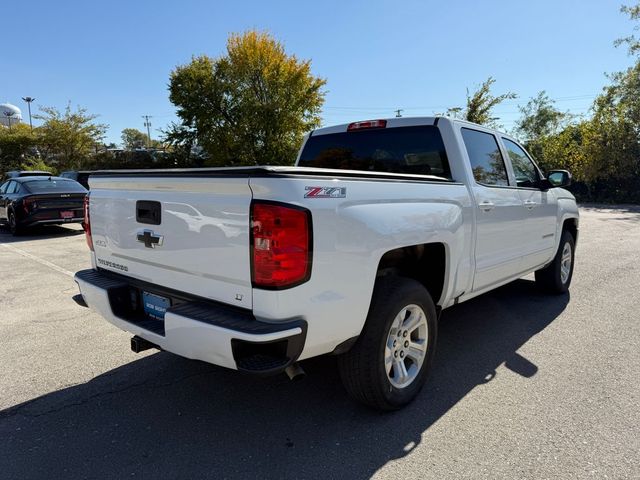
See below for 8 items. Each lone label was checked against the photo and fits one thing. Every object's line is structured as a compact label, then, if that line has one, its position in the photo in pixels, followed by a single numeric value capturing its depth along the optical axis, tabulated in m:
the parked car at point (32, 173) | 15.49
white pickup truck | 2.24
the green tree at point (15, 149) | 33.09
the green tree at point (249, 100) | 27.05
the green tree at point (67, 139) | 31.33
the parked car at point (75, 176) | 18.84
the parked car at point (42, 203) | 10.77
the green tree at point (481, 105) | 22.28
